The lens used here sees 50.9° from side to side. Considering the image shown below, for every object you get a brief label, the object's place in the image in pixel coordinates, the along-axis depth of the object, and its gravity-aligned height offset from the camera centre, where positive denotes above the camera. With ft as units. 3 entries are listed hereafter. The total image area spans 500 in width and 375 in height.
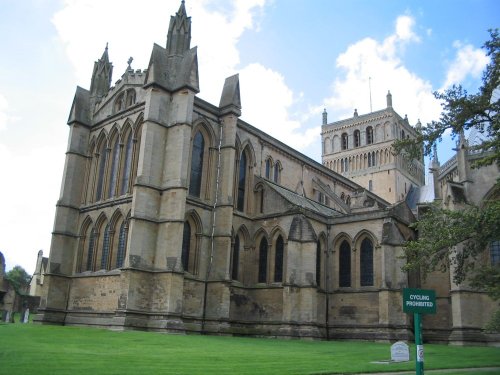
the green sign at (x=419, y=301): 39.34 +2.10
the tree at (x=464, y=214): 52.44 +12.53
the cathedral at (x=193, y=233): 100.27 +18.22
